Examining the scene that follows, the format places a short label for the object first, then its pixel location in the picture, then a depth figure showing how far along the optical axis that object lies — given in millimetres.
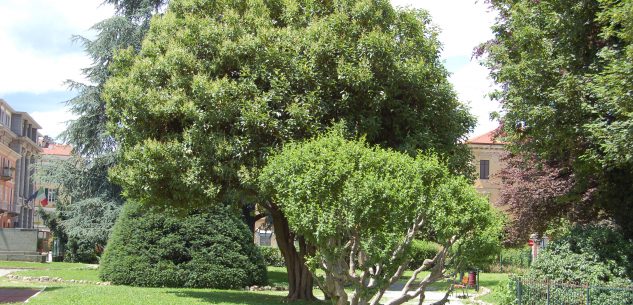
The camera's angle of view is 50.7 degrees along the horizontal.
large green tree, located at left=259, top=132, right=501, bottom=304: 13461
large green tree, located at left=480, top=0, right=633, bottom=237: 14250
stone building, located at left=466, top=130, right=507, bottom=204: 62656
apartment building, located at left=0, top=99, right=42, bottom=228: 69938
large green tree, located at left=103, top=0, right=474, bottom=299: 17297
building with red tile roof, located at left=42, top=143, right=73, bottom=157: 101888
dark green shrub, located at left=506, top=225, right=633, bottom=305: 15141
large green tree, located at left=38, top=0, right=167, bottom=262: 33156
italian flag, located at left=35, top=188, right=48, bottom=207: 54759
